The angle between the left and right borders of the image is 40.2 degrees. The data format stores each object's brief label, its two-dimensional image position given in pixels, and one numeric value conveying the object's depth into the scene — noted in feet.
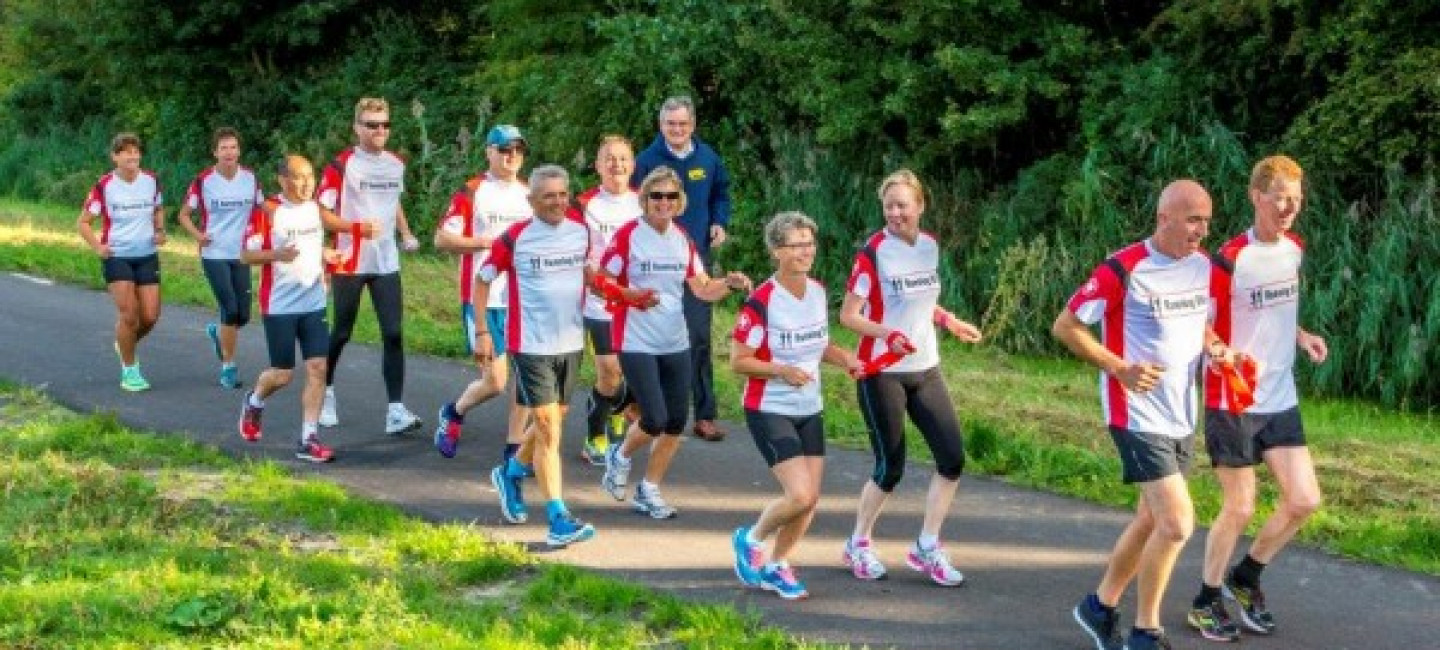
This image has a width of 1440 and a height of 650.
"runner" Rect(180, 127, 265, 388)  45.80
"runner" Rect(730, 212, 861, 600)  26.96
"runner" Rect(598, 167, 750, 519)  31.83
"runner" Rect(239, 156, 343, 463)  36.86
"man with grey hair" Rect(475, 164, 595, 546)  30.81
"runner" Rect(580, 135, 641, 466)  35.17
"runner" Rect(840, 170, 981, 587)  27.81
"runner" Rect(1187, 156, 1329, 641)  25.38
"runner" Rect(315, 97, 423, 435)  38.47
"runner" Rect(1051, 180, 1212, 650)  23.84
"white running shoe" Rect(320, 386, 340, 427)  40.14
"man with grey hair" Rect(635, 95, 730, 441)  38.14
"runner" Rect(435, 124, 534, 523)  36.40
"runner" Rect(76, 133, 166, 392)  45.34
